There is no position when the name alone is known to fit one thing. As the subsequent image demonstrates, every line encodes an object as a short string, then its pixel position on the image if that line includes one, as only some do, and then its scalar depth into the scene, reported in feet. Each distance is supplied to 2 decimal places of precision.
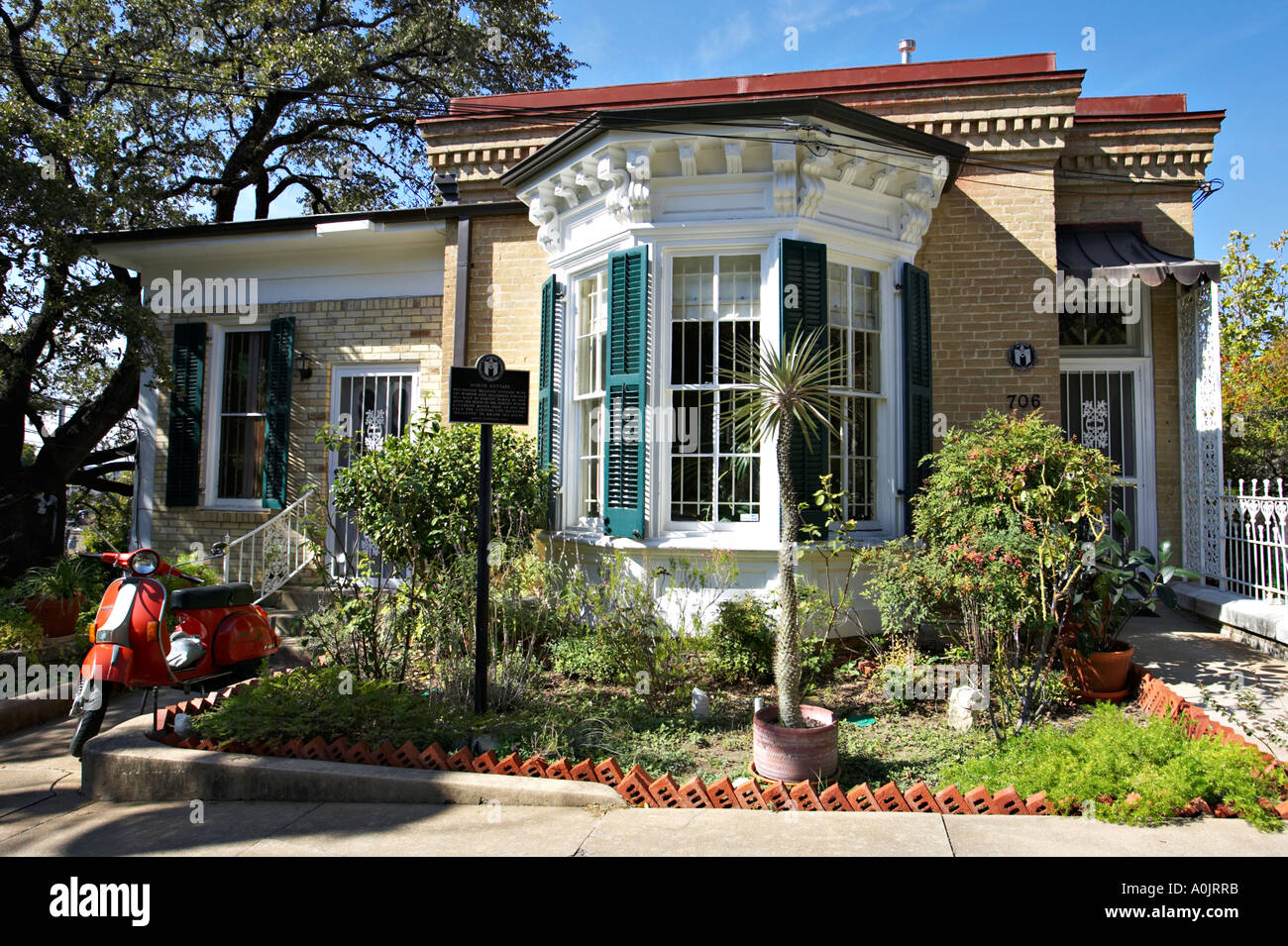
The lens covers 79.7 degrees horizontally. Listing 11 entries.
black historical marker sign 15.34
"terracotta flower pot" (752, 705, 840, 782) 13.07
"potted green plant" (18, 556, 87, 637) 24.16
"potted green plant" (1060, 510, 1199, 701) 17.57
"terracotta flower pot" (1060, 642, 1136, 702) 17.85
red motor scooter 15.58
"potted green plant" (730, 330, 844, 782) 13.10
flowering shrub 15.58
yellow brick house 21.27
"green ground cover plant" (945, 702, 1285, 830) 11.10
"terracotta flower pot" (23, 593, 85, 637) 24.08
